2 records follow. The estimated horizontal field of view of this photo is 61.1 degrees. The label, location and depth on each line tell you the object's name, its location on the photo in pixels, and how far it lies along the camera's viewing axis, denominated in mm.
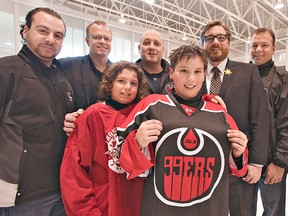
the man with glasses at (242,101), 1523
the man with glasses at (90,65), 1832
